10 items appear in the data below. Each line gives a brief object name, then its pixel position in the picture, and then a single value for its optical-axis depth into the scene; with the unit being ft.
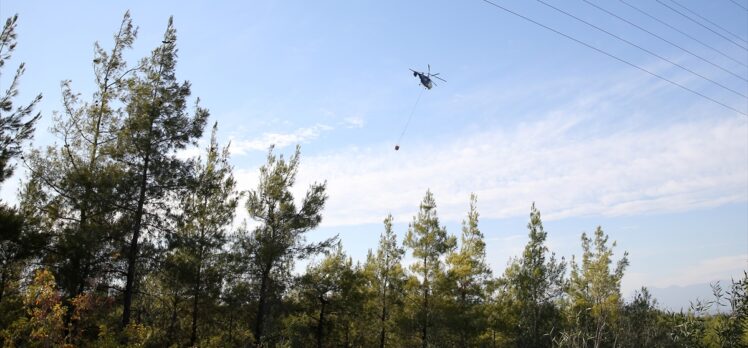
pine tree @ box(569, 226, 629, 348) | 101.81
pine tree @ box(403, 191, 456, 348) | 85.71
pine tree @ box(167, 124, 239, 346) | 60.29
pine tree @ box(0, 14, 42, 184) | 44.19
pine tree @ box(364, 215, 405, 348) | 90.17
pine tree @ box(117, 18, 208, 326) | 55.31
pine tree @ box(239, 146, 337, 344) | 72.23
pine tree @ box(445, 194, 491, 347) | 84.07
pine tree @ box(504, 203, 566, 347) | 95.20
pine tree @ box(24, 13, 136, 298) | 50.29
